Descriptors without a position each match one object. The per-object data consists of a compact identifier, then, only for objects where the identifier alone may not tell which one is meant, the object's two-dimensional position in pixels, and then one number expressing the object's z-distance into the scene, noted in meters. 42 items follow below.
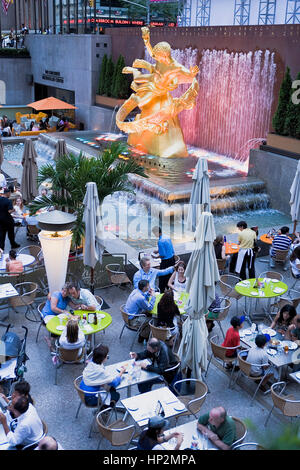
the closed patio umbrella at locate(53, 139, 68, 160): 12.04
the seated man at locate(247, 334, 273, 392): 6.80
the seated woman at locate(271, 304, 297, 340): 7.54
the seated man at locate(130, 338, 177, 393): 6.38
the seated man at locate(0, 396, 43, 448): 5.09
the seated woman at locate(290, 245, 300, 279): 9.73
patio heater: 8.69
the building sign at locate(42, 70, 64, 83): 29.51
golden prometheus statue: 17.62
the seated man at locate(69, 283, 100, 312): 7.82
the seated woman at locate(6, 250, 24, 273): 9.08
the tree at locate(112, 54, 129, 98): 23.80
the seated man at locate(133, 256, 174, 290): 8.49
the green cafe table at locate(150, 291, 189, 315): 8.01
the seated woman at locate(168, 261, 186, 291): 8.58
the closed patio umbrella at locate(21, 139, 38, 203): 12.86
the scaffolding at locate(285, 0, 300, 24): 25.58
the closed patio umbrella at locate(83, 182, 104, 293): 8.56
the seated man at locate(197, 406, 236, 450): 5.12
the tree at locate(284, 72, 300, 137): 14.74
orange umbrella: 22.68
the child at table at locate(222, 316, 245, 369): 7.09
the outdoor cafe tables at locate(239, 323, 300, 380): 6.79
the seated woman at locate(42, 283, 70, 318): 7.79
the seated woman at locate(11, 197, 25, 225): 12.24
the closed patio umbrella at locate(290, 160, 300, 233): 11.16
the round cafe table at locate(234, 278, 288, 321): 8.53
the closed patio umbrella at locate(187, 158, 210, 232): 9.99
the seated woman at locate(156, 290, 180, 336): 7.51
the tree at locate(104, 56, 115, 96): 24.69
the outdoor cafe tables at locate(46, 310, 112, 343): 7.27
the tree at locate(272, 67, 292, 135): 15.10
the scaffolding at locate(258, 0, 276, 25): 26.23
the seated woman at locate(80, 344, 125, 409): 6.01
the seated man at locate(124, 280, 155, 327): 7.91
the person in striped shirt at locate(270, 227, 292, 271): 10.59
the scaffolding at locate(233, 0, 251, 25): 26.42
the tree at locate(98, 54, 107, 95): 25.02
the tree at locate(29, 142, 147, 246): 9.88
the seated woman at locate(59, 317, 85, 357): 6.78
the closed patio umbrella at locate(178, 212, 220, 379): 6.54
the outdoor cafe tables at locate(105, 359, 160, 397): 6.18
